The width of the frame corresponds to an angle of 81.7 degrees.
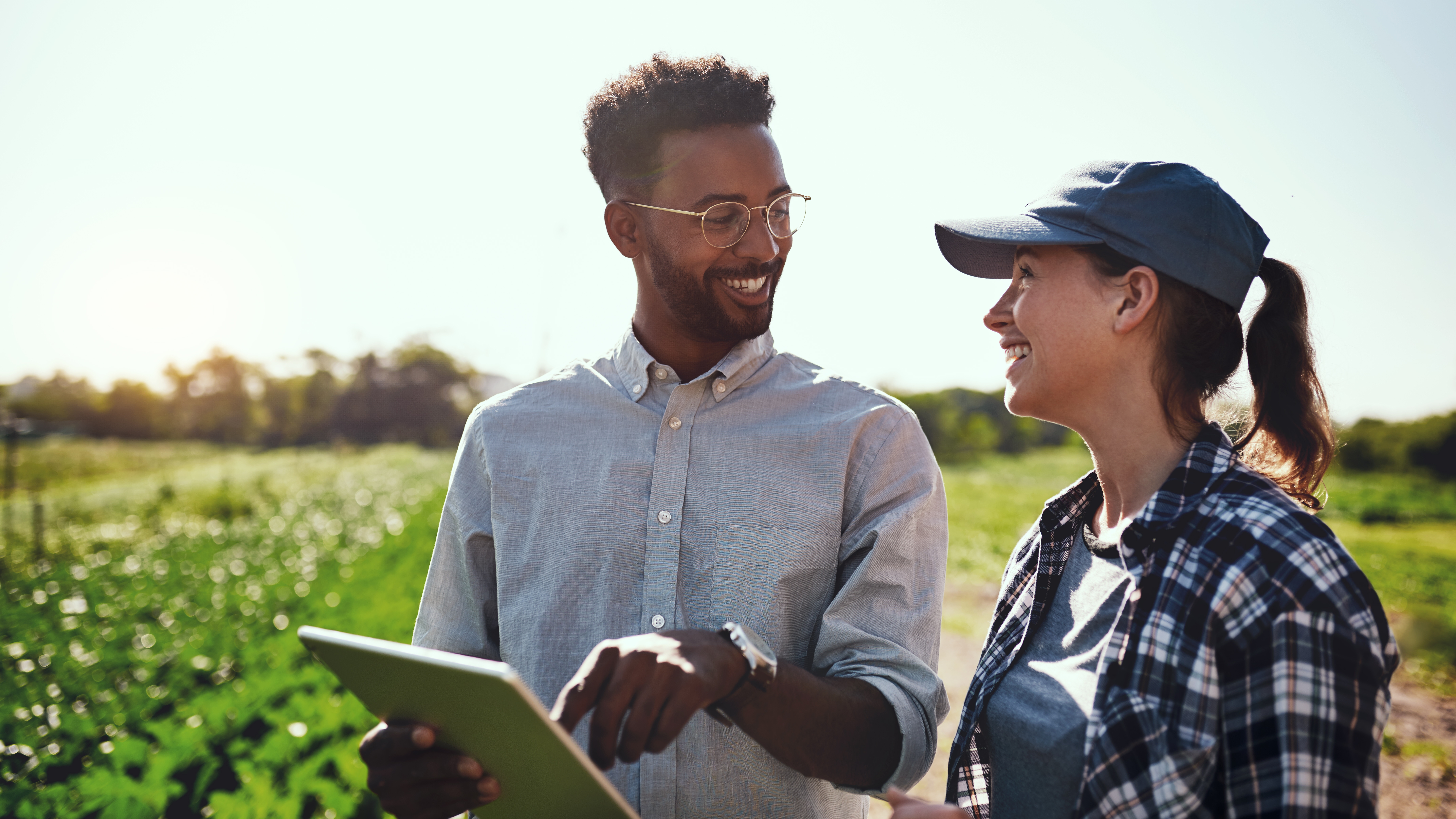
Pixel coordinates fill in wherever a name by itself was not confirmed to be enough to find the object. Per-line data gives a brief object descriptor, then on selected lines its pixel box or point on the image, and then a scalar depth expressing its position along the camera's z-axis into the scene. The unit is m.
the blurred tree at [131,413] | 45.50
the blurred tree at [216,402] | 52.25
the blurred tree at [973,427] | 56.81
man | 1.78
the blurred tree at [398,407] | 57.44
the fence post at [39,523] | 9.37
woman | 1.26
